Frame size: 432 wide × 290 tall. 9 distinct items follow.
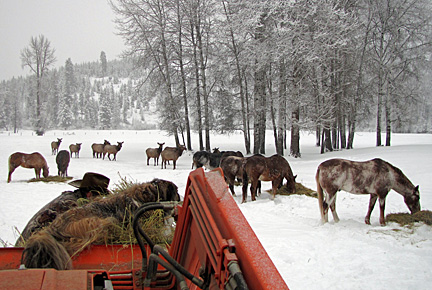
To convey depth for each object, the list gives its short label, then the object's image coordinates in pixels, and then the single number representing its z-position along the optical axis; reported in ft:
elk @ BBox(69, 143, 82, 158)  92.17
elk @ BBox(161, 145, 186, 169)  70.95
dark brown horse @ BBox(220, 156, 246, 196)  34.45
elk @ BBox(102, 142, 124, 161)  87.14
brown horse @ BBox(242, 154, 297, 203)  32.42
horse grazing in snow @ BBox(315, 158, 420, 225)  22.41
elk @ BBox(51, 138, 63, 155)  95.90
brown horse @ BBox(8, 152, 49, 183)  49.83
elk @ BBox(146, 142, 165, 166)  78.79
